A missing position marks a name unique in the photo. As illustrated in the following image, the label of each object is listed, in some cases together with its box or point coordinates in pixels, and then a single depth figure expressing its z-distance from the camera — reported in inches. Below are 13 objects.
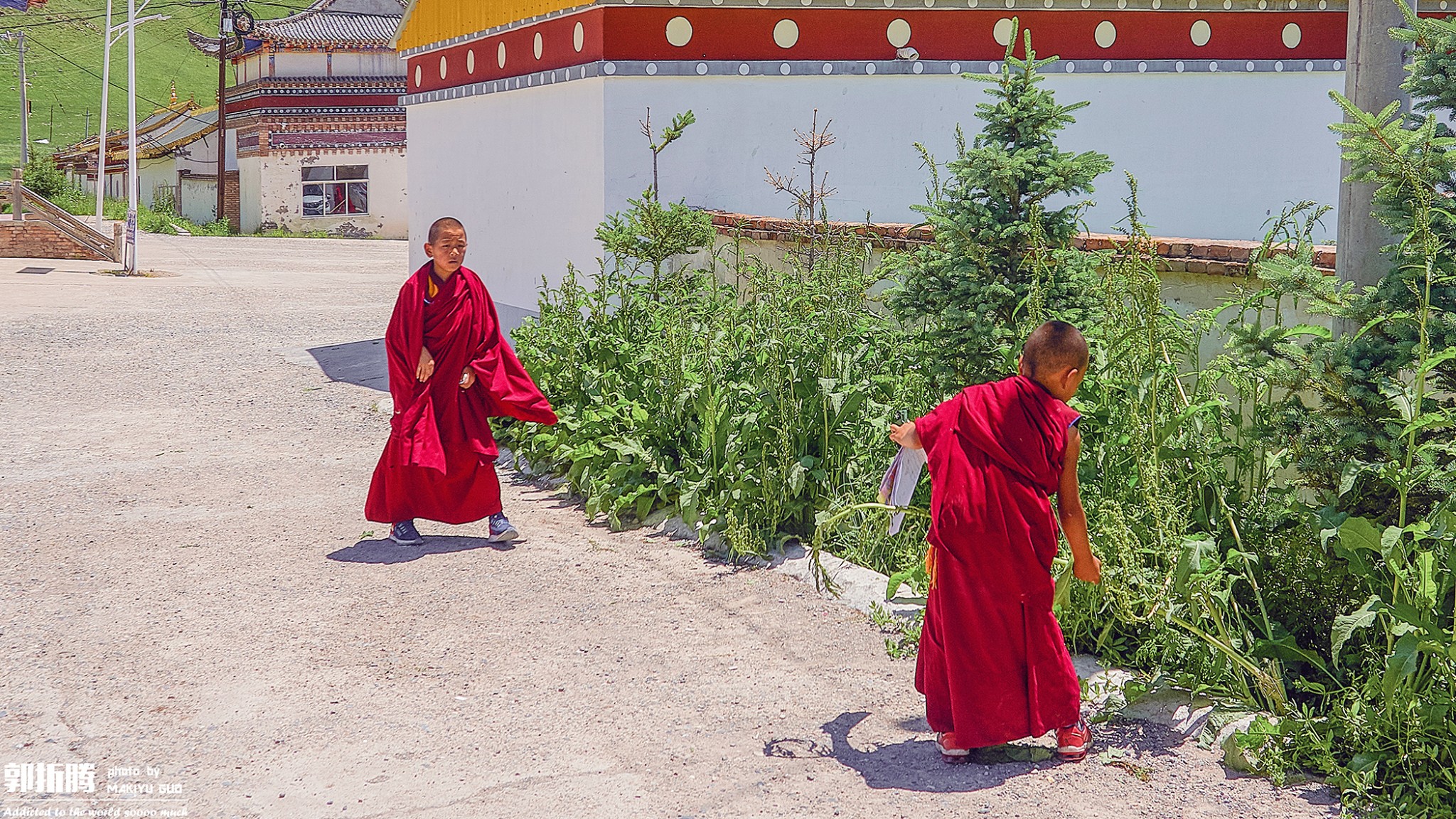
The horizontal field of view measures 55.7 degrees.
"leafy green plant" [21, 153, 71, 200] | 1669.5
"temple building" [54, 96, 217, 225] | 1894.7
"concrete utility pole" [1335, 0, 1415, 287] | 181.6
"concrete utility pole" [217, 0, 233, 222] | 1628.9
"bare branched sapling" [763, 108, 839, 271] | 389.7
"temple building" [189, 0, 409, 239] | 1626.5
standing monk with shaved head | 257.0
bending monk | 153.7
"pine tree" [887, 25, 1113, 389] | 207.9
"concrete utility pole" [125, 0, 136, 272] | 946.7
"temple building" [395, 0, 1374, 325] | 396.5
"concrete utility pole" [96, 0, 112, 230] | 1050.1
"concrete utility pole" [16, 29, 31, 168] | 2031.3
